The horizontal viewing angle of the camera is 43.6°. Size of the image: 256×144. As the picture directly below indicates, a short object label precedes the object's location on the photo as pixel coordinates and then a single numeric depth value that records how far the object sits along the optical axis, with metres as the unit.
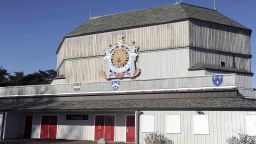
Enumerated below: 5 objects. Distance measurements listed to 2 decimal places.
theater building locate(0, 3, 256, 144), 25.86
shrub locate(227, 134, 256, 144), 22.78
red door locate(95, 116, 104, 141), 31.33
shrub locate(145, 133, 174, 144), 25.52
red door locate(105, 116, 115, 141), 30.89
